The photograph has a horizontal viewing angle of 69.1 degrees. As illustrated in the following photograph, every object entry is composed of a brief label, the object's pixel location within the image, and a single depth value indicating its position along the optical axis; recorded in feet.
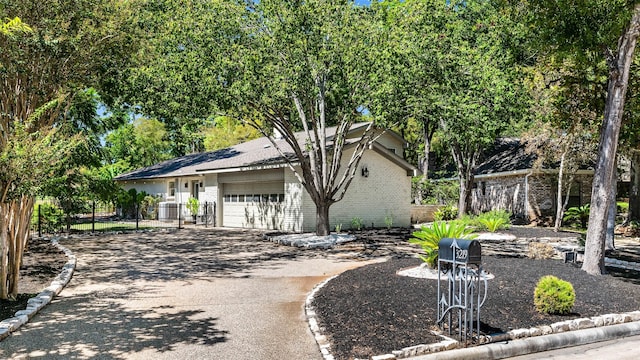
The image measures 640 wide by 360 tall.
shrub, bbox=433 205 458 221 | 91.00
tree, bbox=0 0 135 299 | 24.58
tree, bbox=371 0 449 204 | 50.55
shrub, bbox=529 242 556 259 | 41.68
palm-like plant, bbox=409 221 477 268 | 31.27
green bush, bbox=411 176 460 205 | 101.77
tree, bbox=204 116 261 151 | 150.20
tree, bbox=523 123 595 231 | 64.23
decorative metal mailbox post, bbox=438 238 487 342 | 19.63
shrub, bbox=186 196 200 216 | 89.97
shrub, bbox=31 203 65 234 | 64.90
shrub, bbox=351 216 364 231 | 74.59
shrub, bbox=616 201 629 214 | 89.86
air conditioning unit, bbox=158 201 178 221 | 98.37
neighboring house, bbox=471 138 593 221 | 85.87
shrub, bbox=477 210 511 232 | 65.87
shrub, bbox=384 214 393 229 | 77.87
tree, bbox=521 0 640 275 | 32.27
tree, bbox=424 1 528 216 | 49.24
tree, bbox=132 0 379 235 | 50.72
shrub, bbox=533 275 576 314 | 23.15
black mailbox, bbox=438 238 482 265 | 19.61
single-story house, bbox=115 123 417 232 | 71.56
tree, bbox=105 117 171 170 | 162.20
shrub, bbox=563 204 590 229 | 78.02
